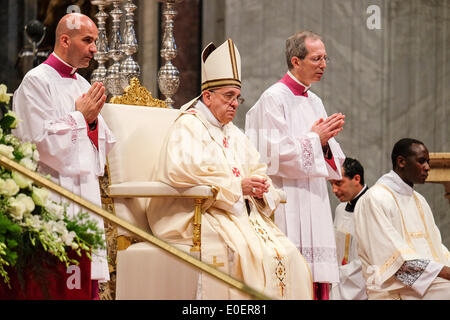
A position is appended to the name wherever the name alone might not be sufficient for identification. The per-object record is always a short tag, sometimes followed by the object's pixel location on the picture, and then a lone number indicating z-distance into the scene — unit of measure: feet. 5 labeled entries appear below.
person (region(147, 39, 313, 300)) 34.47
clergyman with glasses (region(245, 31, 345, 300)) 40.63
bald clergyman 33.68
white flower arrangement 21.67
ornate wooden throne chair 34.37
